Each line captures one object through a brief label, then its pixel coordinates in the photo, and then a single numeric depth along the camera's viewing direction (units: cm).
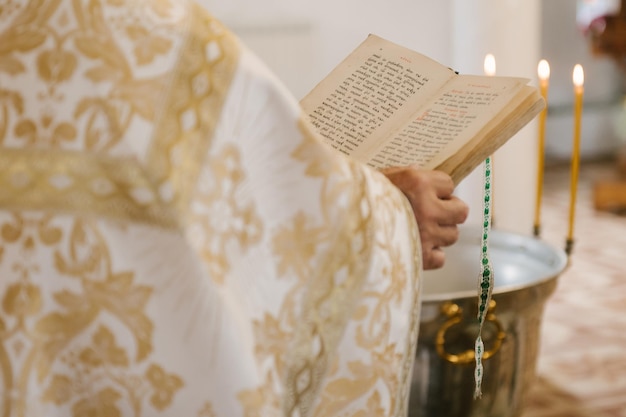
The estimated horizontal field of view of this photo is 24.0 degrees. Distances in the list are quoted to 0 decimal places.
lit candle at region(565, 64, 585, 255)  207
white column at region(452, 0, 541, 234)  340
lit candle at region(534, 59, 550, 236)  203
